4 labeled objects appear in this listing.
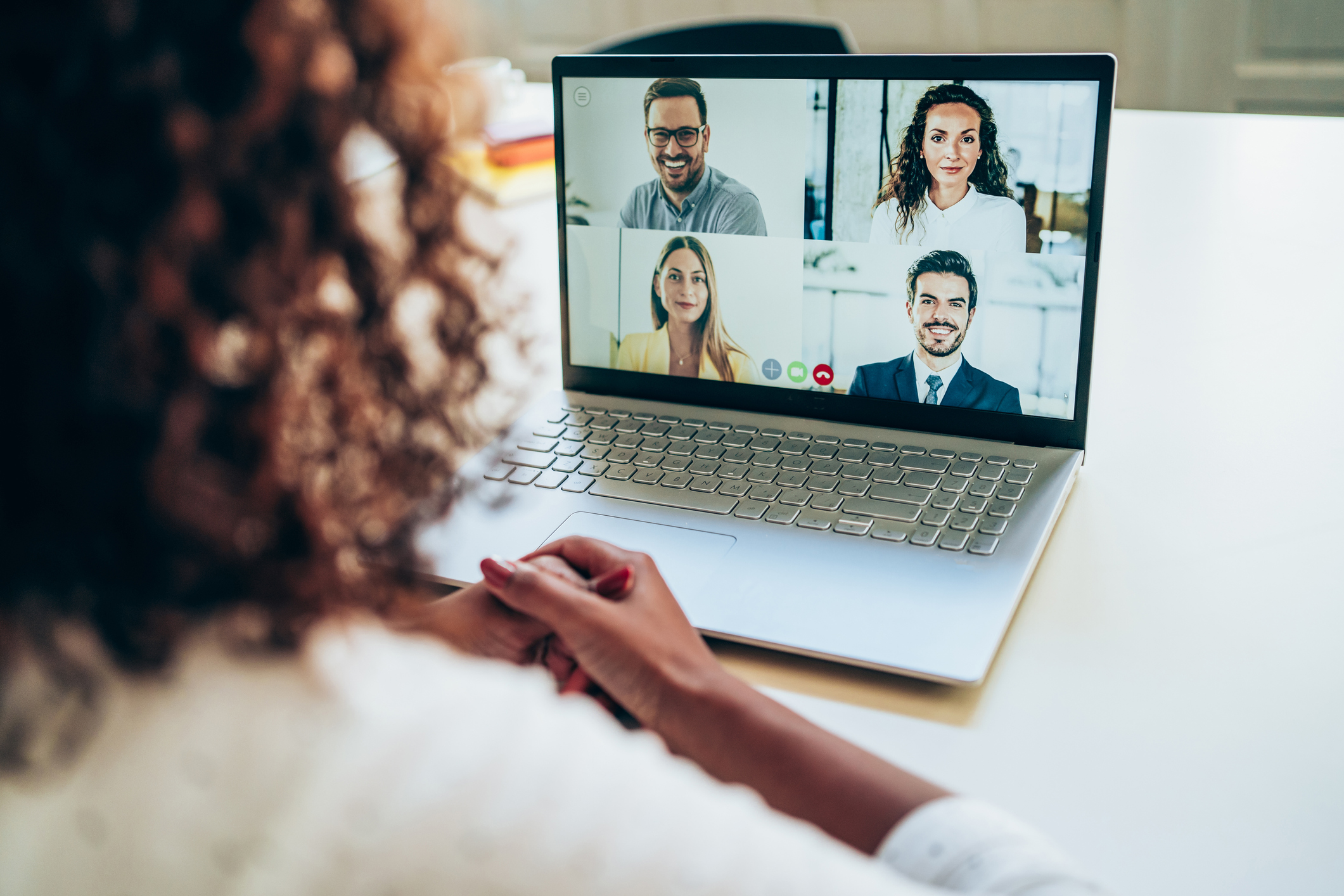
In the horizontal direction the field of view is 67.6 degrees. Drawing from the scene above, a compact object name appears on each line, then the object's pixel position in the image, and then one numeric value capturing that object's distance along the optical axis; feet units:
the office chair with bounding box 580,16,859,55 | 4.73
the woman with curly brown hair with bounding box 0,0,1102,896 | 0.95
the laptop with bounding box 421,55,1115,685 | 2.21
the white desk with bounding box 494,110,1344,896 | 1.55
